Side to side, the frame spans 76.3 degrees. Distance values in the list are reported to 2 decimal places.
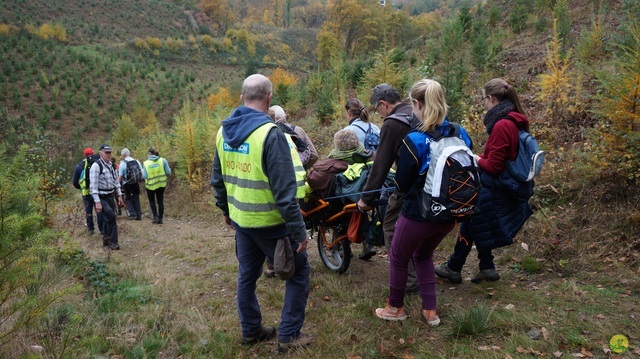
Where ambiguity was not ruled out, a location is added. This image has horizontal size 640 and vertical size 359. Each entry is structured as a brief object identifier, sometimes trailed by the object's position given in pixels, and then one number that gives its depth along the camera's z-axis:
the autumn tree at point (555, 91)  7.25
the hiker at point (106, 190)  7.83
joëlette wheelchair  4.34
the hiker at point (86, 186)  8.57
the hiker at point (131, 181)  10.77
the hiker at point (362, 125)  5.00
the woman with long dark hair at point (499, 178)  3.77
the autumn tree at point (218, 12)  73.06
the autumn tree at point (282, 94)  18.11
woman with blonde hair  3.13
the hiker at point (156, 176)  10.18
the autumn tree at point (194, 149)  12.76
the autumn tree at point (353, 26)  45.56
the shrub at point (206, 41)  57.97
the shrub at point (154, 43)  49.72
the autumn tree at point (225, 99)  21.45
